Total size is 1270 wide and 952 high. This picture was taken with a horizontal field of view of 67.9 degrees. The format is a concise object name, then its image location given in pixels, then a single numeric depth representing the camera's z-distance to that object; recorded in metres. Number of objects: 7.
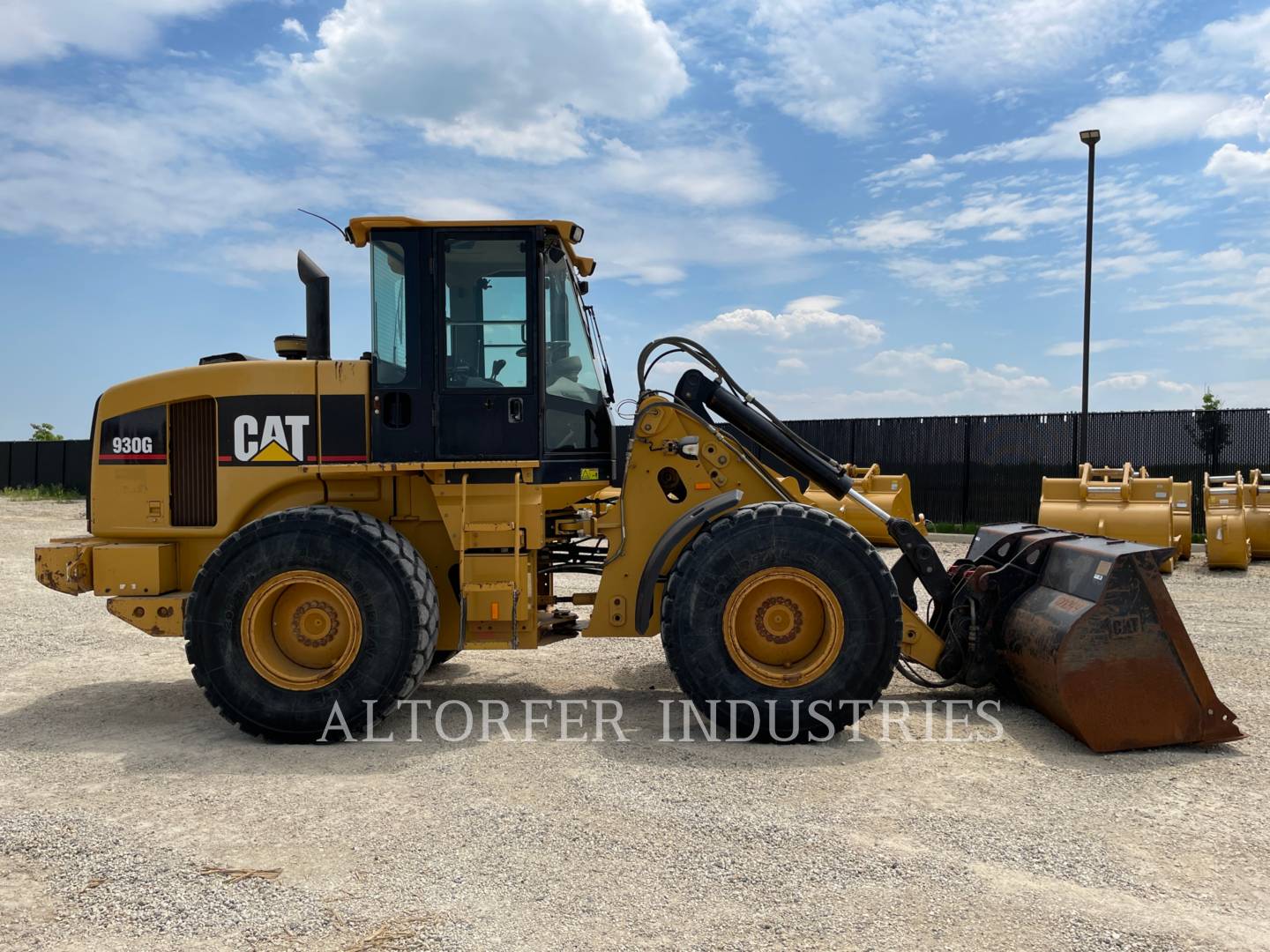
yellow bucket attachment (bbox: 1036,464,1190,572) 12.38
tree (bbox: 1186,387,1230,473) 17.06
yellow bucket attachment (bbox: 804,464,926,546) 14.64
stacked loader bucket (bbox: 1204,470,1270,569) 12.41
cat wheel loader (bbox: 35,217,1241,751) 5.09
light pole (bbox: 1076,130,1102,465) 18.66
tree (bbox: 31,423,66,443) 41.53
